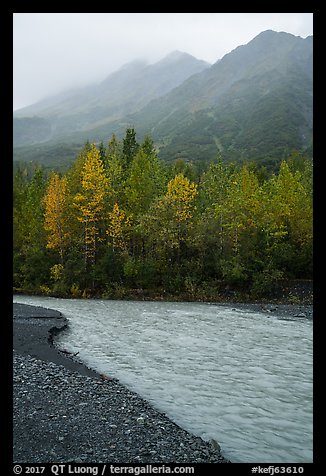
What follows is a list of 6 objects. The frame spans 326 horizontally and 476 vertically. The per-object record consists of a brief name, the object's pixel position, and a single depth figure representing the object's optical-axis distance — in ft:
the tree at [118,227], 127.75
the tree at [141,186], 136.67
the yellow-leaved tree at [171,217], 126.41
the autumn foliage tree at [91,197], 127.54
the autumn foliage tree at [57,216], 130.11
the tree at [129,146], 176.60
